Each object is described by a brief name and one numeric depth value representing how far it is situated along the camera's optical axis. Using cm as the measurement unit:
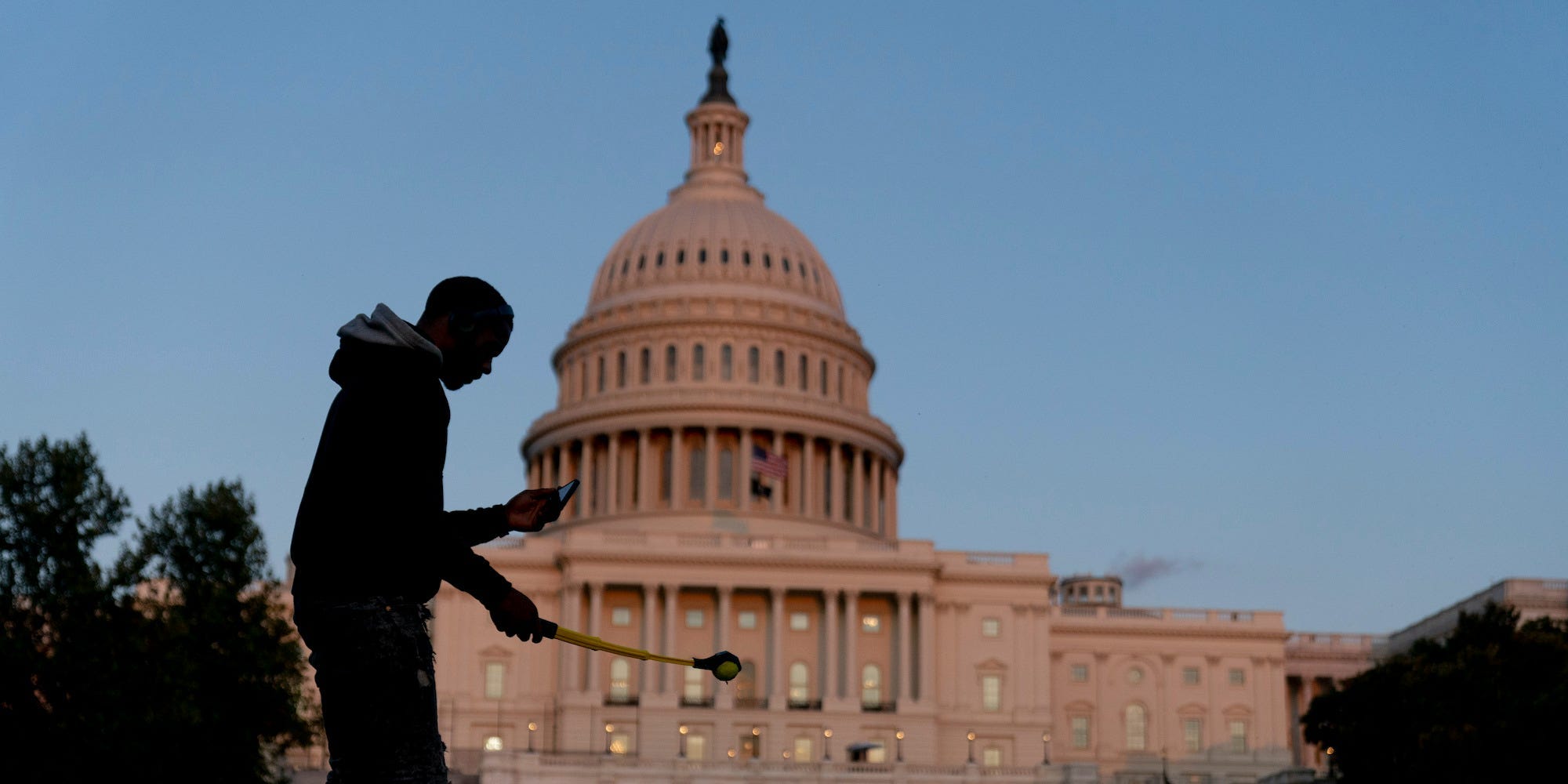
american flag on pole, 12875
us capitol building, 11231
